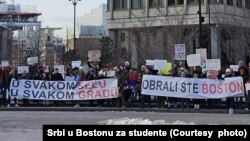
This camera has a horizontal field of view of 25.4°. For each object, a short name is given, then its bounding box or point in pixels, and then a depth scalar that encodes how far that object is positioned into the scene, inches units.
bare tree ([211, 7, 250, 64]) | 1927.9
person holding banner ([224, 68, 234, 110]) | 930.4
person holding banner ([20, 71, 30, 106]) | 1011.6
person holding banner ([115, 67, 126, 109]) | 964.6
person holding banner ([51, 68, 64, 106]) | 1010.7
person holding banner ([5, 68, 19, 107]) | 999.0
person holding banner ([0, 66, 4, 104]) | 993.5
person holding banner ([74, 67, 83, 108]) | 997.2
